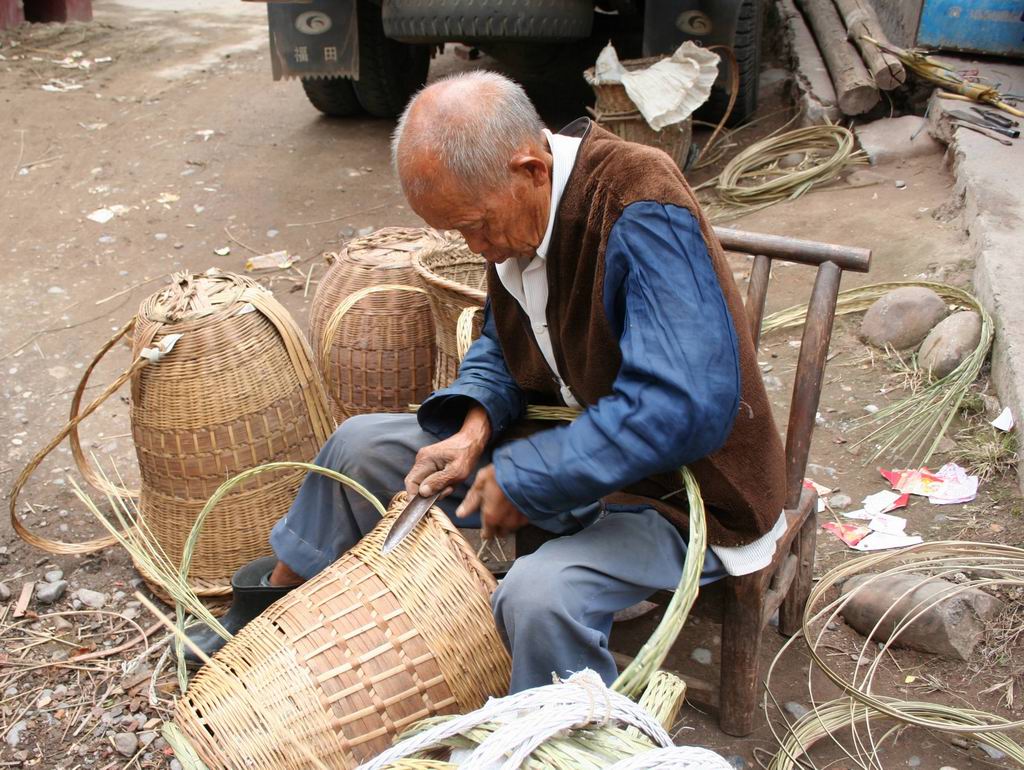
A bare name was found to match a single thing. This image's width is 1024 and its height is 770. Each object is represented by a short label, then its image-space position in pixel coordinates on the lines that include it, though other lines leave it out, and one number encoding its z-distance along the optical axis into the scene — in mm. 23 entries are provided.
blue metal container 4953
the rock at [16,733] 2166
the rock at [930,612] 2182
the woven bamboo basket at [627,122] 4559
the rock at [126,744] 2133
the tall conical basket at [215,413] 2400
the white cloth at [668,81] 4449
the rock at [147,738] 2156
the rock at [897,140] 4586
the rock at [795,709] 2109
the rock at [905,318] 3293
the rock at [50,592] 2602
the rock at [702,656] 2291
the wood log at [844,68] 4891
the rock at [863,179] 4500
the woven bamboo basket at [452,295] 2466
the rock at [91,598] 2594
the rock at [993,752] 1972
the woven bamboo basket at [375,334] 2832
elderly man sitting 1498
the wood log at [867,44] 4797
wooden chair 1896
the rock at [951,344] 3057
